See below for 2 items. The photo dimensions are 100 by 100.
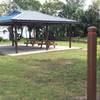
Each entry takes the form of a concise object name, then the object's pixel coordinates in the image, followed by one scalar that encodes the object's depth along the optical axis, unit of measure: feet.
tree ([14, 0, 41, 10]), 98.16
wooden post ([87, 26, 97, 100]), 7.08
